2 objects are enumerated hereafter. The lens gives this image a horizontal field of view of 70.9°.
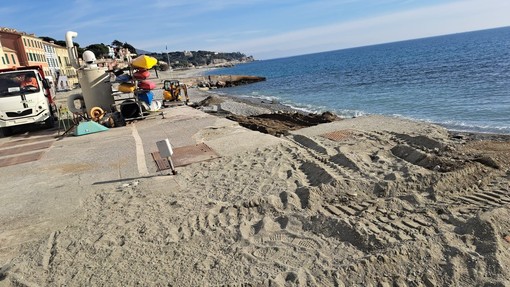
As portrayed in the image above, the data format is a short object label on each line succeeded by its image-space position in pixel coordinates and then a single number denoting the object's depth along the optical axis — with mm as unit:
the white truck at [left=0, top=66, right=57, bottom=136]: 13008
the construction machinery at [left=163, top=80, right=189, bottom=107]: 19531
